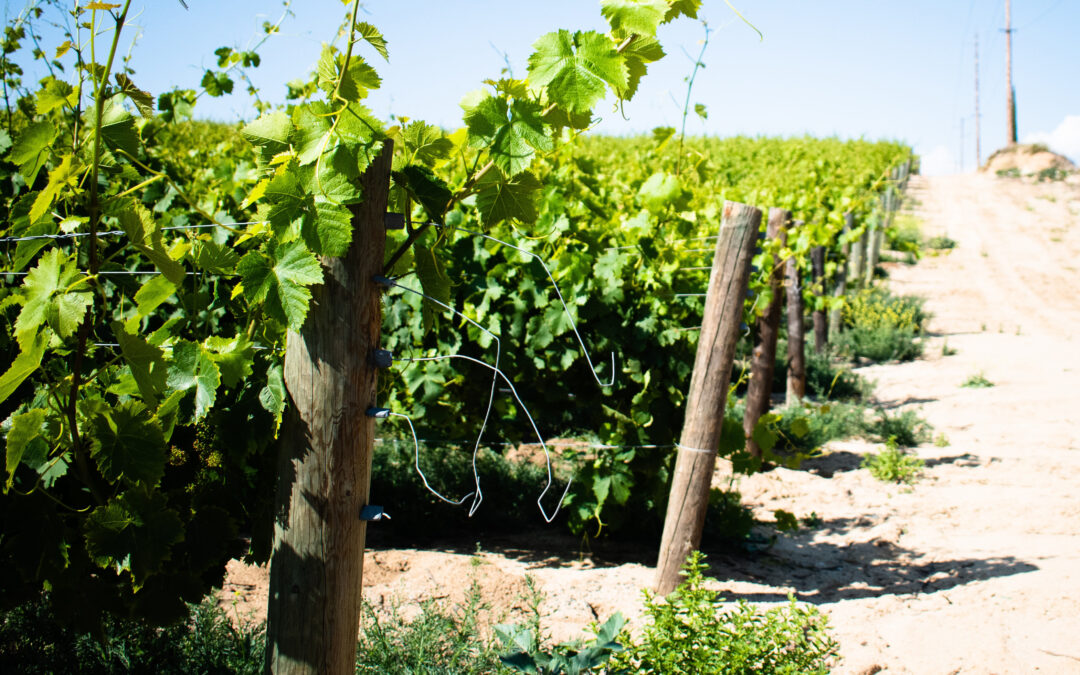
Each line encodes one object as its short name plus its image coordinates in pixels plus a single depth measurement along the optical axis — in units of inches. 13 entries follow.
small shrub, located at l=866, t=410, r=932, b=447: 228.2
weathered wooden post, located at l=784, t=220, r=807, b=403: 245.9
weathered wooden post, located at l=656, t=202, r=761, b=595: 123.2
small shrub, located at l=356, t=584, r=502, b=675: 88.6
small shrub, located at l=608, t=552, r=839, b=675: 79.5
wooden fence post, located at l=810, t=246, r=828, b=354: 311.3
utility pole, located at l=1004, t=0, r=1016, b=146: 1470.2
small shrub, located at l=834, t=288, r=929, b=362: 340.8
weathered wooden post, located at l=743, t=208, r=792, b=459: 200.8
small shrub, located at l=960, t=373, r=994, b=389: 288.0
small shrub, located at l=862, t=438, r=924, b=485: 196.5
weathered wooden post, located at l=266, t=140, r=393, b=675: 59.4
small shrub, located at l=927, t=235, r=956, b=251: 607.8
